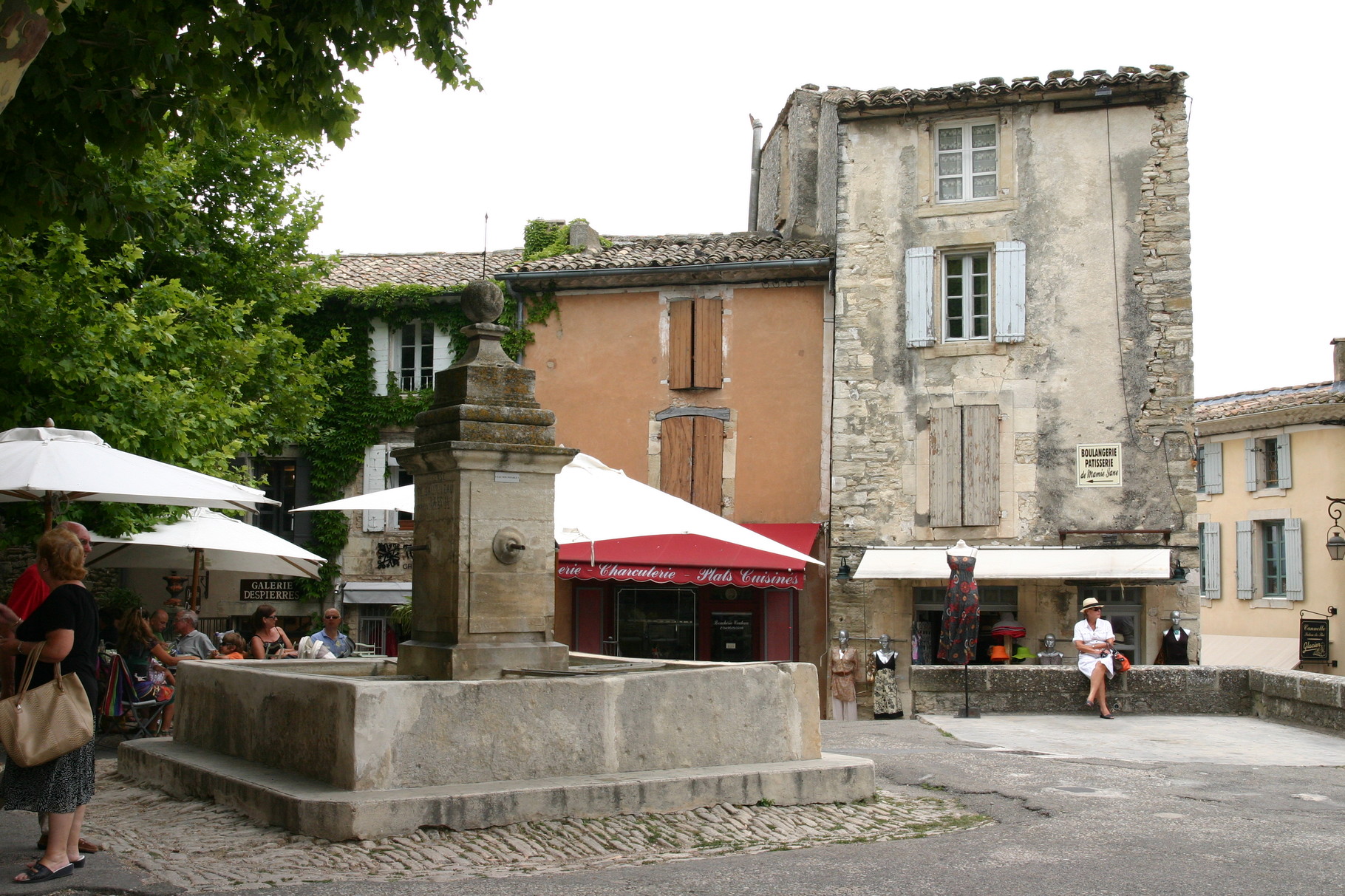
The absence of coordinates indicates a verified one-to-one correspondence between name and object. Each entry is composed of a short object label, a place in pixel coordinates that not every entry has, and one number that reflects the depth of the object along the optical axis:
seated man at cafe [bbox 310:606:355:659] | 13.12
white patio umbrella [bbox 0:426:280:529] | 9.45
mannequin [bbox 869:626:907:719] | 15.83
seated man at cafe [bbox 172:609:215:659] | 11.59
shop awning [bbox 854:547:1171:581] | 20.67
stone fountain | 6.68
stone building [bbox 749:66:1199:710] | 21.52
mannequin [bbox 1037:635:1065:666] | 19.98
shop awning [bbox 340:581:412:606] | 25.09
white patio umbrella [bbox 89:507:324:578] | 12.73
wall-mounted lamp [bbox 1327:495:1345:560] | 23.77
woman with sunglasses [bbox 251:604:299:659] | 12.64
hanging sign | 27.27
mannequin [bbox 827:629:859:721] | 20.30
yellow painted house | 28.30
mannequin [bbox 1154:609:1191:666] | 18.50
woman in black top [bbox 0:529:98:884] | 5.80
